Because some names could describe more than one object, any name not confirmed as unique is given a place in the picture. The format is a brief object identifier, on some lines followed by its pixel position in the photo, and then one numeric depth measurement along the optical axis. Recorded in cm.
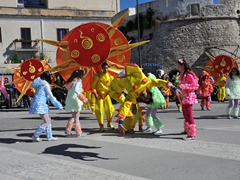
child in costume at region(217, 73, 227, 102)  1952
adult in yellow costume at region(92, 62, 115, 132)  1007
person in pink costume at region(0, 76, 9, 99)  1807
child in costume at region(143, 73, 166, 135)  918
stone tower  3109
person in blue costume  867
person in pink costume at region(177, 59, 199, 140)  849
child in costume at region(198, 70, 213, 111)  1582
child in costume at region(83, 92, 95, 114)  1461
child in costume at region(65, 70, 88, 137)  923
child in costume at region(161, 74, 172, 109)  1692
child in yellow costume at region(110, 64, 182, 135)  884
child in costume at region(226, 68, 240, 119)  1221
